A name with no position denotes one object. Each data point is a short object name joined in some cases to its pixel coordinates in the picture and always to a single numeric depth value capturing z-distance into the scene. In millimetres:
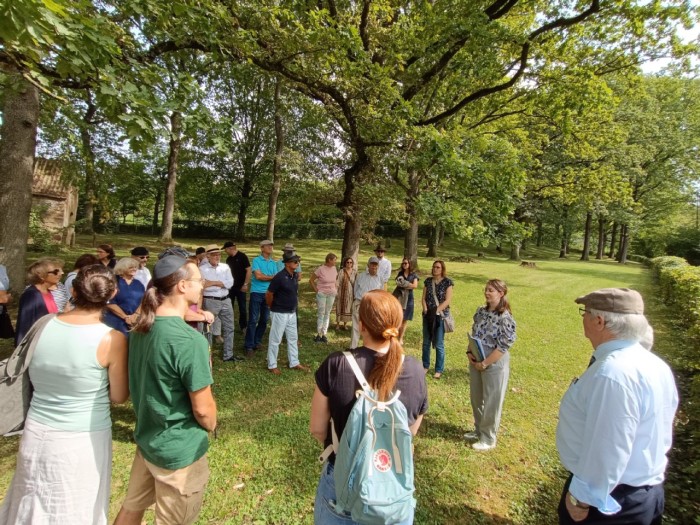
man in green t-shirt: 2020
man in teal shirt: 6742
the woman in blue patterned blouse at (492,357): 3997
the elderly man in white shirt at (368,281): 7133
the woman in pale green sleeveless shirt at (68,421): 1995
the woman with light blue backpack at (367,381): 1828
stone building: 19031
